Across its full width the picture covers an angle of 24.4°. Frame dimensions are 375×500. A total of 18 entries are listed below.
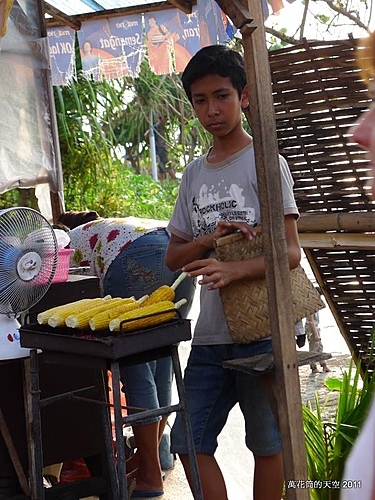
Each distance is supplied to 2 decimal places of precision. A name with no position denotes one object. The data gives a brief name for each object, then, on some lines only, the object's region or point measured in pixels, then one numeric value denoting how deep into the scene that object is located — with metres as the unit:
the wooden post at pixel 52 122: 6.44
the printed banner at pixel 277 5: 5.10
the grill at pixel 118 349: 3.05
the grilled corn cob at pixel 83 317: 3.23
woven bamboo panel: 4.11
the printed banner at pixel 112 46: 7.18
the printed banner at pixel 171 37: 6.89
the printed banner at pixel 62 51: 7.35
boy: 3.24
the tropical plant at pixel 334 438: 3.68
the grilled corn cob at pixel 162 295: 3.33
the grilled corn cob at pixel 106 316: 3.18
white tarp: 6.06
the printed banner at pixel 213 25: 5.84
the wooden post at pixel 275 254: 2.95
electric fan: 3.65
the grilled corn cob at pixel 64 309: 3.35
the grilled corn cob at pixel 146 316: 3.10
